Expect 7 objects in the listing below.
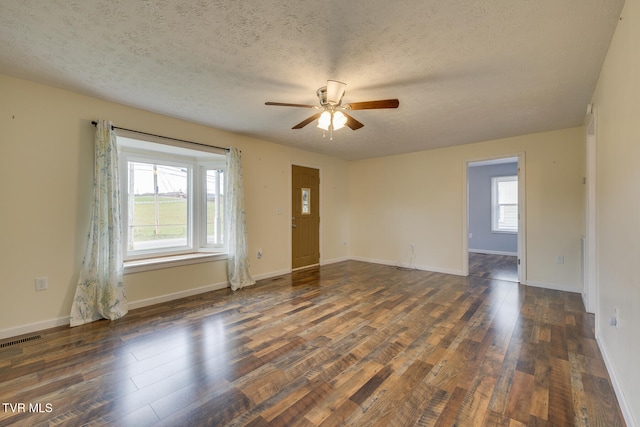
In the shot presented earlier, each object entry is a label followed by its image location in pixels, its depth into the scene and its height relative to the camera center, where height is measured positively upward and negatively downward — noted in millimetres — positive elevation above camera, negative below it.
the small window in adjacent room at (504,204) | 7172 +241
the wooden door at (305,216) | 5422 -73
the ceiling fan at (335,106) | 2340 +997
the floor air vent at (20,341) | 2412 -1179
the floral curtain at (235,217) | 4172 -61
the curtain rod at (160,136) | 3033 +1012
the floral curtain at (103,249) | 2939 -398
